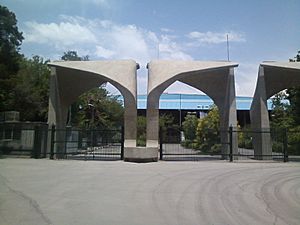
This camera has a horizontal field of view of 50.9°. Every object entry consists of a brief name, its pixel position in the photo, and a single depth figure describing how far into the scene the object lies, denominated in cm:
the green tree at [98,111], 4209
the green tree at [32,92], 3309
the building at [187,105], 5752
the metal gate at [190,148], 2276
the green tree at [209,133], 3111
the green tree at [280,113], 3650
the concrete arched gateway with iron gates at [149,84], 2066
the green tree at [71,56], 5131
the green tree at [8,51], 2456
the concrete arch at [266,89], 2162
